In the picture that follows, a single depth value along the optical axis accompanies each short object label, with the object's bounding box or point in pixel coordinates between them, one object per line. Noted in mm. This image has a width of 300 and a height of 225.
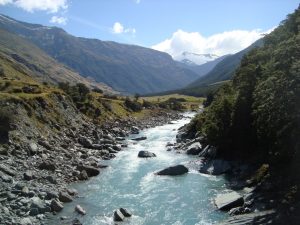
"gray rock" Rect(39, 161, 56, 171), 42086
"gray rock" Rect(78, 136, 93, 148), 61527
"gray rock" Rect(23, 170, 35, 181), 37283
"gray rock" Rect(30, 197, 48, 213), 31529
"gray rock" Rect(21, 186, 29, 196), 33330
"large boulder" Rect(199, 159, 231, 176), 45867
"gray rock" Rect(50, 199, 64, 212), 32457
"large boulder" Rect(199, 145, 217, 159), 52294
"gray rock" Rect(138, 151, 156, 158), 57769
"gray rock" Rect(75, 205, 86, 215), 32434
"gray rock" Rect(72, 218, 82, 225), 29627
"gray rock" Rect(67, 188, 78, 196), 37146
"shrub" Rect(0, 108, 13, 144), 44656
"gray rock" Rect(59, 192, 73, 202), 35056
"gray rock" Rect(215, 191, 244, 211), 33061
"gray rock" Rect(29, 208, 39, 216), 30717
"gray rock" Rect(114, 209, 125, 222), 30903
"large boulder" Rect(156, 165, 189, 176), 46215
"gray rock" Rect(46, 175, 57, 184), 38629
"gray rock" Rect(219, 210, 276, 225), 28397
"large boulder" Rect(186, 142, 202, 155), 58975
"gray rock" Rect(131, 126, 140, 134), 88885
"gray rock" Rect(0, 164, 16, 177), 36889
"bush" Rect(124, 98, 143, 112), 126637
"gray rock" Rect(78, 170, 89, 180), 43364
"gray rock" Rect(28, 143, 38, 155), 45802
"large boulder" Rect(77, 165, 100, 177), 45501
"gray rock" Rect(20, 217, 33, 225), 28759
